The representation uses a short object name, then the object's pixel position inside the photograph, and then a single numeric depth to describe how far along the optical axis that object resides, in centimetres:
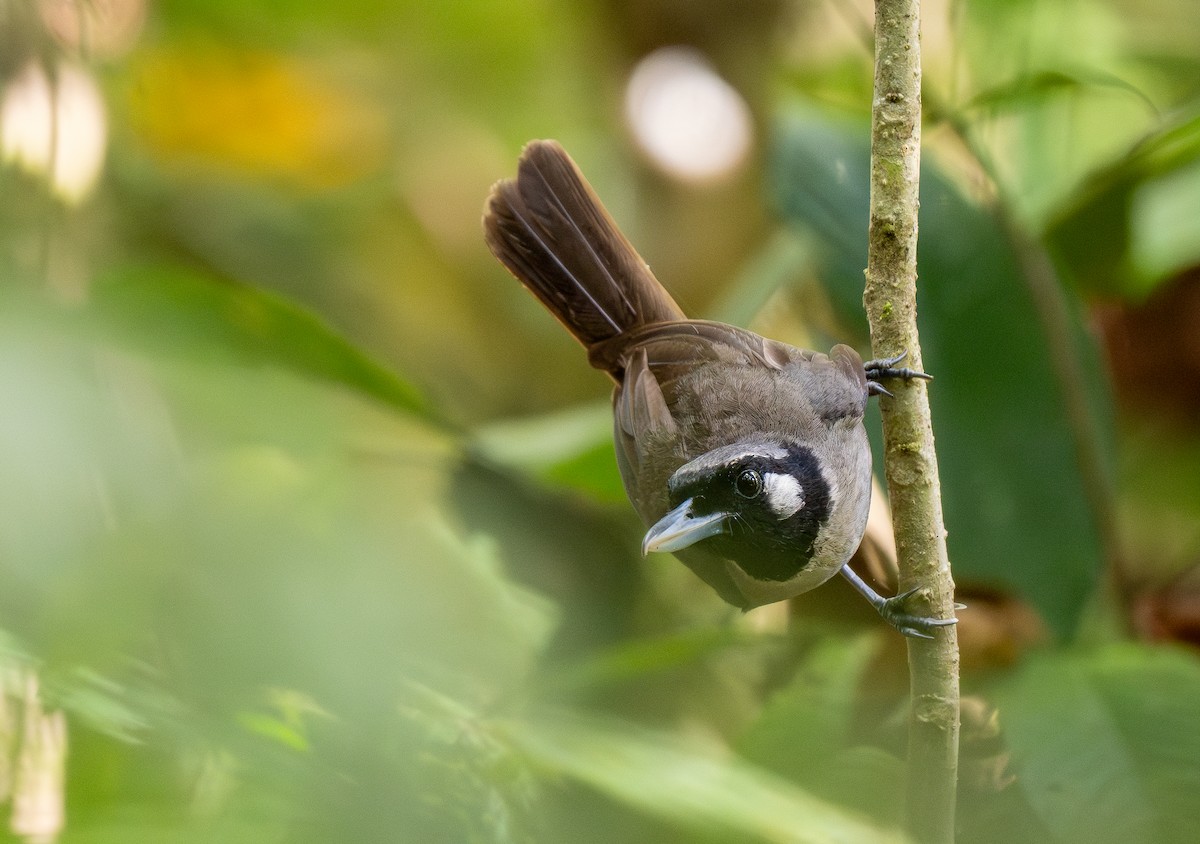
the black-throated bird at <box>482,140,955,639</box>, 546
